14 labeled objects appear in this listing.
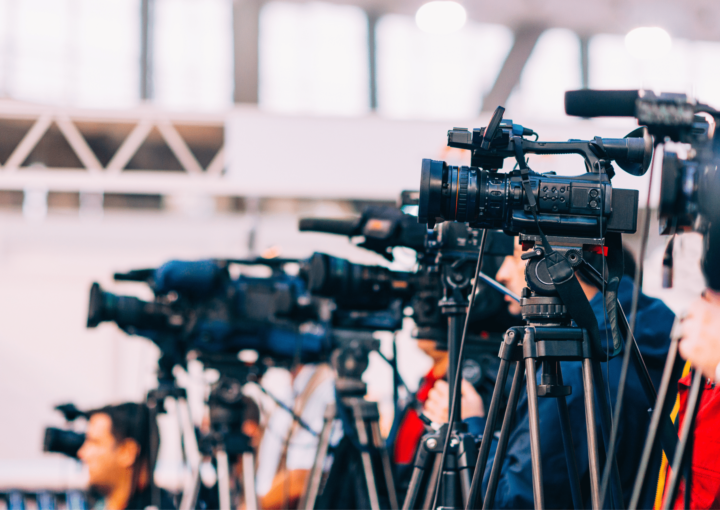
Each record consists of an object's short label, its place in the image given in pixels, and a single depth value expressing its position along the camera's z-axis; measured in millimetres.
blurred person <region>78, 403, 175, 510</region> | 4566
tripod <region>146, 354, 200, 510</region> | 4453
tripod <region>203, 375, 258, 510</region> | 3992
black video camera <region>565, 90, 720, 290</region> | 2558
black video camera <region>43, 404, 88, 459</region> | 4489
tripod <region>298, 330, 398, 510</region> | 3736
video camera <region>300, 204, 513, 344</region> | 3426
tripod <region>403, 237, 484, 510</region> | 3070
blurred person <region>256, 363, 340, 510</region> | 5070
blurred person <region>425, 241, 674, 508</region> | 3135
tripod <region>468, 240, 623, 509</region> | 2750
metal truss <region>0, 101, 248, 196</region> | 7286
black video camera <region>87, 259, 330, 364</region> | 4139
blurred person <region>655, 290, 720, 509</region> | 2609
